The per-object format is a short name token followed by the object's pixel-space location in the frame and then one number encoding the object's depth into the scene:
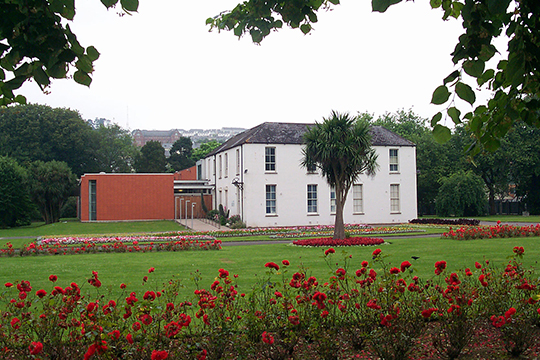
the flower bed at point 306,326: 4.51
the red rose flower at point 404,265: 4.81
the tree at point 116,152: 74.88
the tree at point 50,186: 42.28
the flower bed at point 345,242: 18.95
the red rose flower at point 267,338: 4.27
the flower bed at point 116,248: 18.06
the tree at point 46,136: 56.34
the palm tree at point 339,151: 19.14
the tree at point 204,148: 79.44
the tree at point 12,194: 37.91
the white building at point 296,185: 35.09
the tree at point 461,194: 43.06
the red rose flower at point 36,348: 3.61
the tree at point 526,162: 45.91
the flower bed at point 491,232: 21.31
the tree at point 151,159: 70.62
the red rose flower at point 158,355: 3.59
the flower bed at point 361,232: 26.43
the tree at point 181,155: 81.50
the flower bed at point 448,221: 31.88
